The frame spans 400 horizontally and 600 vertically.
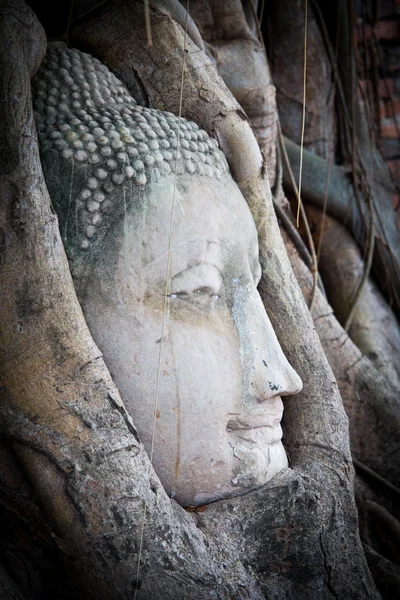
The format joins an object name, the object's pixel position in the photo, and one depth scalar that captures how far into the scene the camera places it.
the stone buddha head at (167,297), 1.97
